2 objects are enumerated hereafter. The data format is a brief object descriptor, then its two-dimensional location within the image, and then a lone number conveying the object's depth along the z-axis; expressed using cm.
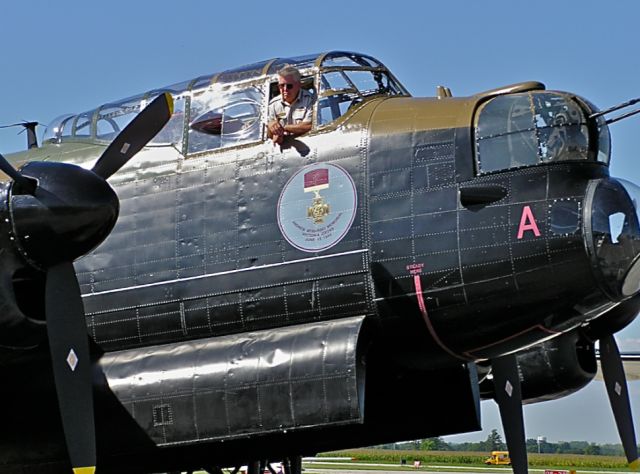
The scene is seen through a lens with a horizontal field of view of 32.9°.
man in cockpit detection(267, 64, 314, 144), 1398
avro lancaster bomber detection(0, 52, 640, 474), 1239
